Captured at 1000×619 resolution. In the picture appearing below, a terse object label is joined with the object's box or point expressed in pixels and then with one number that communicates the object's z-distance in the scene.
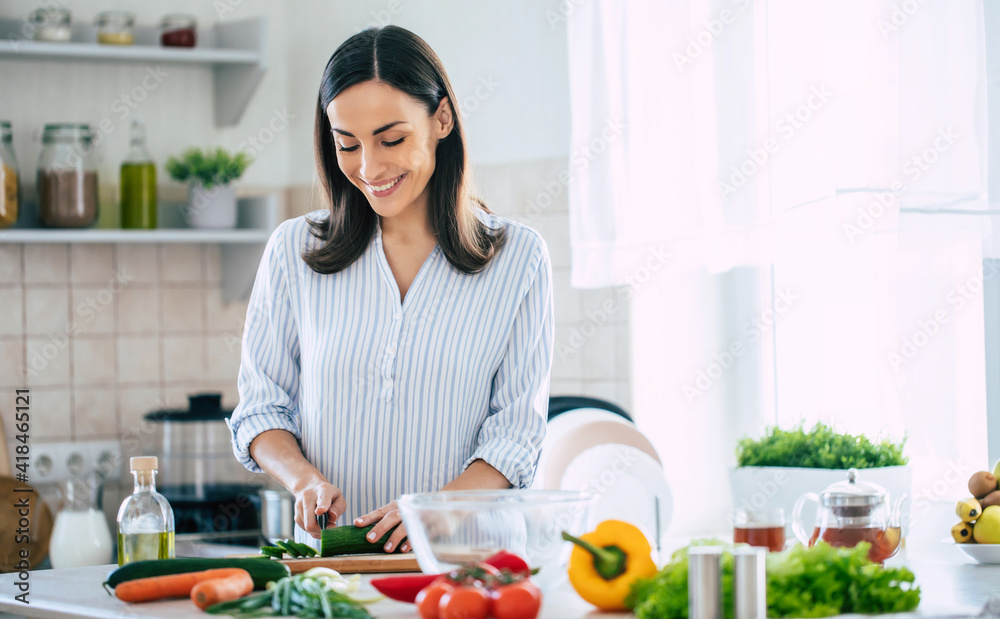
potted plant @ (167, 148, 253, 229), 2.87
